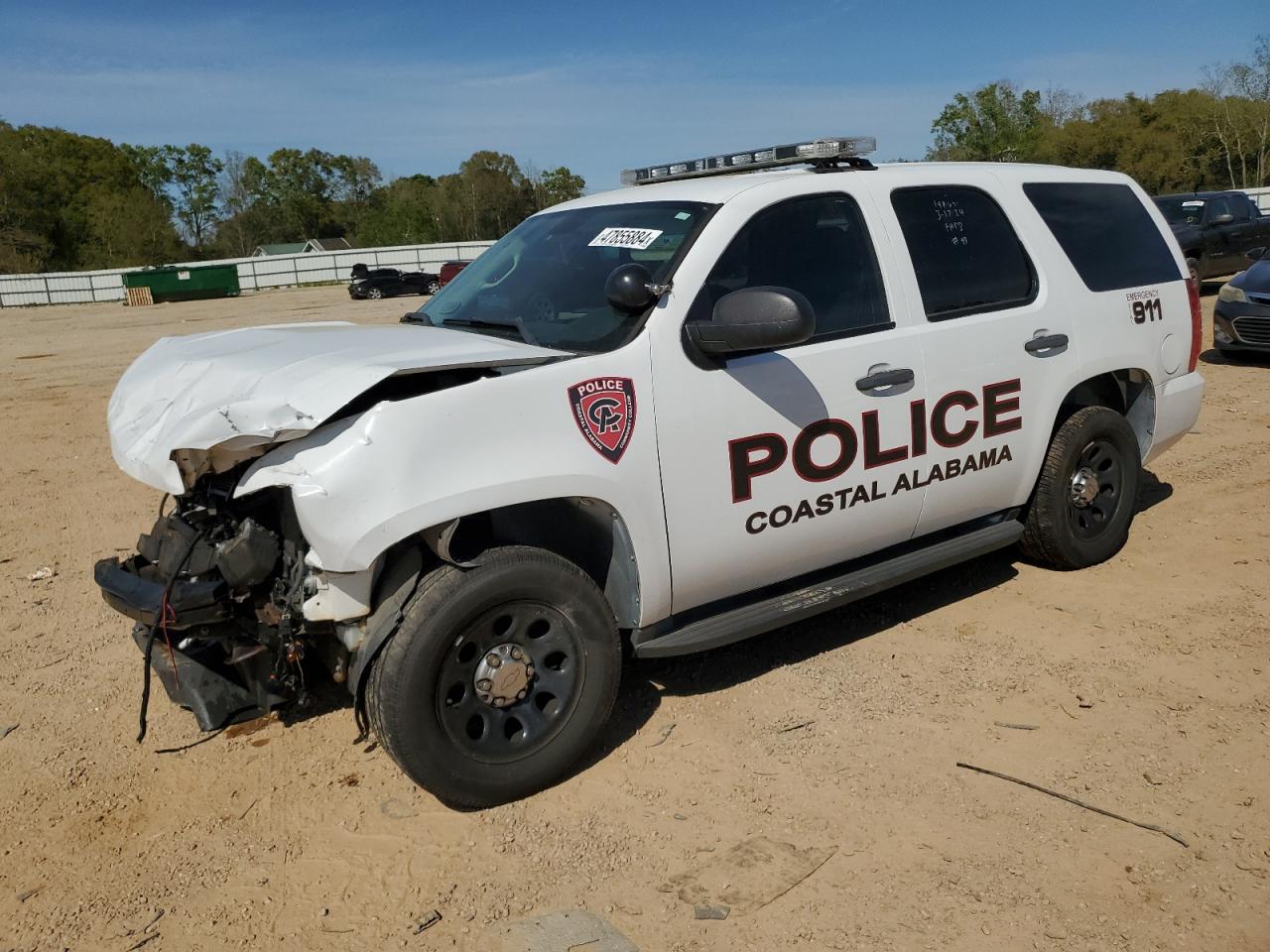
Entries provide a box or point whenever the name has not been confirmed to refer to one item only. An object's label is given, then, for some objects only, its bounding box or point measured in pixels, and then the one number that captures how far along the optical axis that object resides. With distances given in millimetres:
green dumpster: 43656
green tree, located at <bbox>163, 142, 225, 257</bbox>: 91438
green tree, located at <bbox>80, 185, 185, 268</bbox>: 66875
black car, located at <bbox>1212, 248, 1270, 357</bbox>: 10305
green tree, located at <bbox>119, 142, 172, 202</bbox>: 89312
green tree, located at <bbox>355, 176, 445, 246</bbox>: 78562
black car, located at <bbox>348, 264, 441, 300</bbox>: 36125
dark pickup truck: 15758
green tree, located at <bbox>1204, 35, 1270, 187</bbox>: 54500
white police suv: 3111
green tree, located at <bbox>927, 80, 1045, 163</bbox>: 58500
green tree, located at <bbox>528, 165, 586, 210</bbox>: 79125
